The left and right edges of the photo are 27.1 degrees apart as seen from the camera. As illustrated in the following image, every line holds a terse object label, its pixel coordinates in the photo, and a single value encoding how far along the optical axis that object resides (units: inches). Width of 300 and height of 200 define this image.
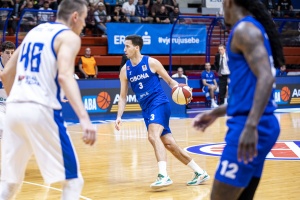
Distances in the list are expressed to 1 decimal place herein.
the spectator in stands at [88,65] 732.7
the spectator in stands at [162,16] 822.3
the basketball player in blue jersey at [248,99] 146.6
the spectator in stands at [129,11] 808.3
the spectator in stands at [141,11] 832.7
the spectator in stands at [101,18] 789.2
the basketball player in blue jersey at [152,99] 309.1
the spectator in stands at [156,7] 846.1
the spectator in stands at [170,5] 879.7
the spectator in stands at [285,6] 1037.0
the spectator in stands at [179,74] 761.6
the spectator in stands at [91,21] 782.5
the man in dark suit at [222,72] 784.3
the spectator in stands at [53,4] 775.7
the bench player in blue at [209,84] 808.3
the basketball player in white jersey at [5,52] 346.3
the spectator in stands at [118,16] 795.4
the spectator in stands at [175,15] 775.7
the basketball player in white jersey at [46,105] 181.6
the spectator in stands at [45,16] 677.3
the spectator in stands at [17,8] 729.2
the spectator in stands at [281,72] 859.4
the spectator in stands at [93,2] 811.9
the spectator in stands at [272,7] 972.6
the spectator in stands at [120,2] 871.2
